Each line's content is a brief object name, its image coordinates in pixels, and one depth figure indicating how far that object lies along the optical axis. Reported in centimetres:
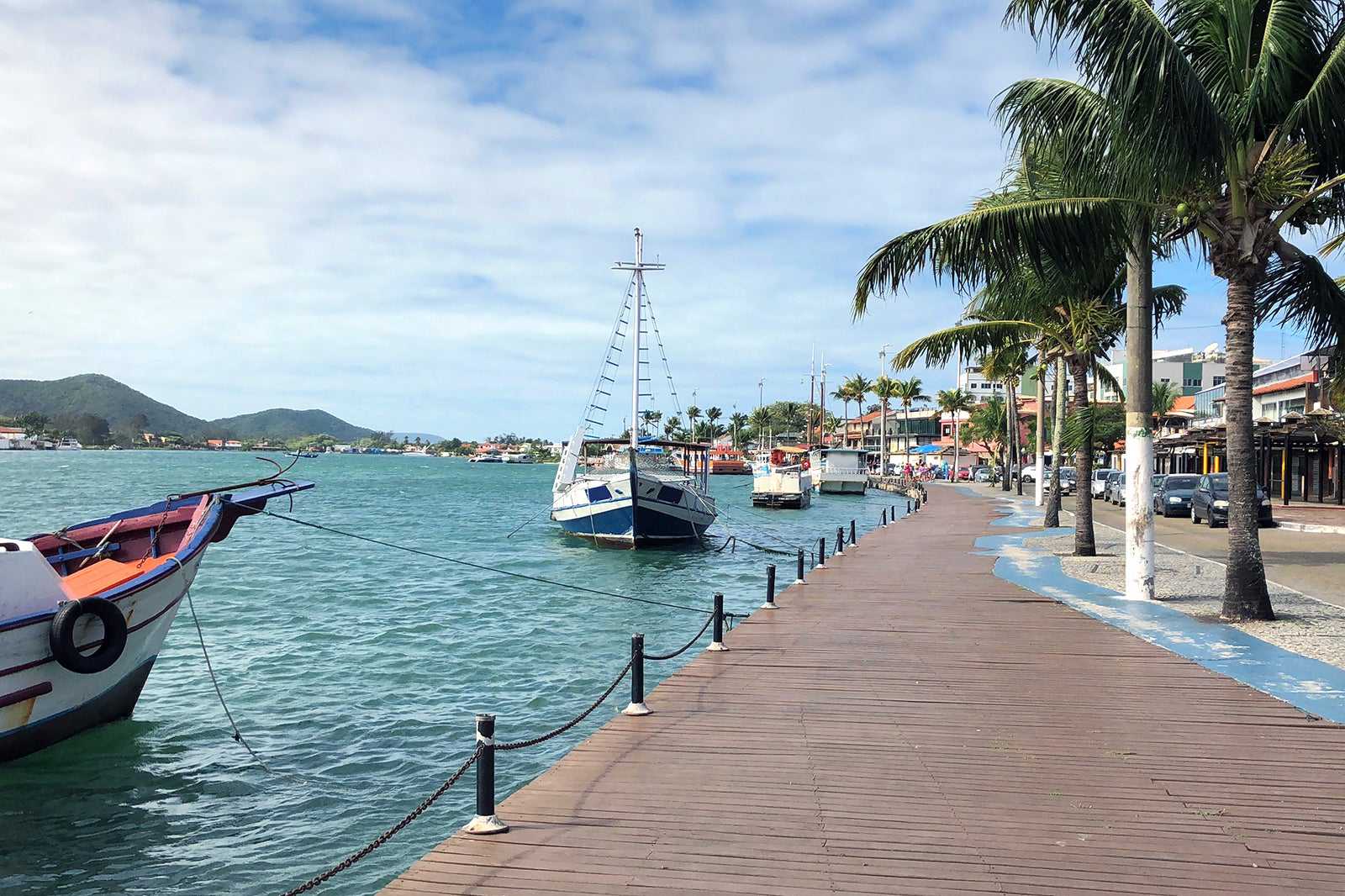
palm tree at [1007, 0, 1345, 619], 1177
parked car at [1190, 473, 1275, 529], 3256
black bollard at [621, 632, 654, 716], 912
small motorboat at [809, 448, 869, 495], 7888
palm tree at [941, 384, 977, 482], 11444
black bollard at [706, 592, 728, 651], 1187
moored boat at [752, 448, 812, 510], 6344
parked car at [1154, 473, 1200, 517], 3869
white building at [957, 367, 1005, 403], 15109
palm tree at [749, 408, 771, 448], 18080
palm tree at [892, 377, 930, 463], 10669
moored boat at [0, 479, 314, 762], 1016
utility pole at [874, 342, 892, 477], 10100
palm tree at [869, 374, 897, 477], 10206
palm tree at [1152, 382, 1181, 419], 9113
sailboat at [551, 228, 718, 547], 3409
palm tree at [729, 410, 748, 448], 19800
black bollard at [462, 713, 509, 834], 614
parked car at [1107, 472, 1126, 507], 4703
